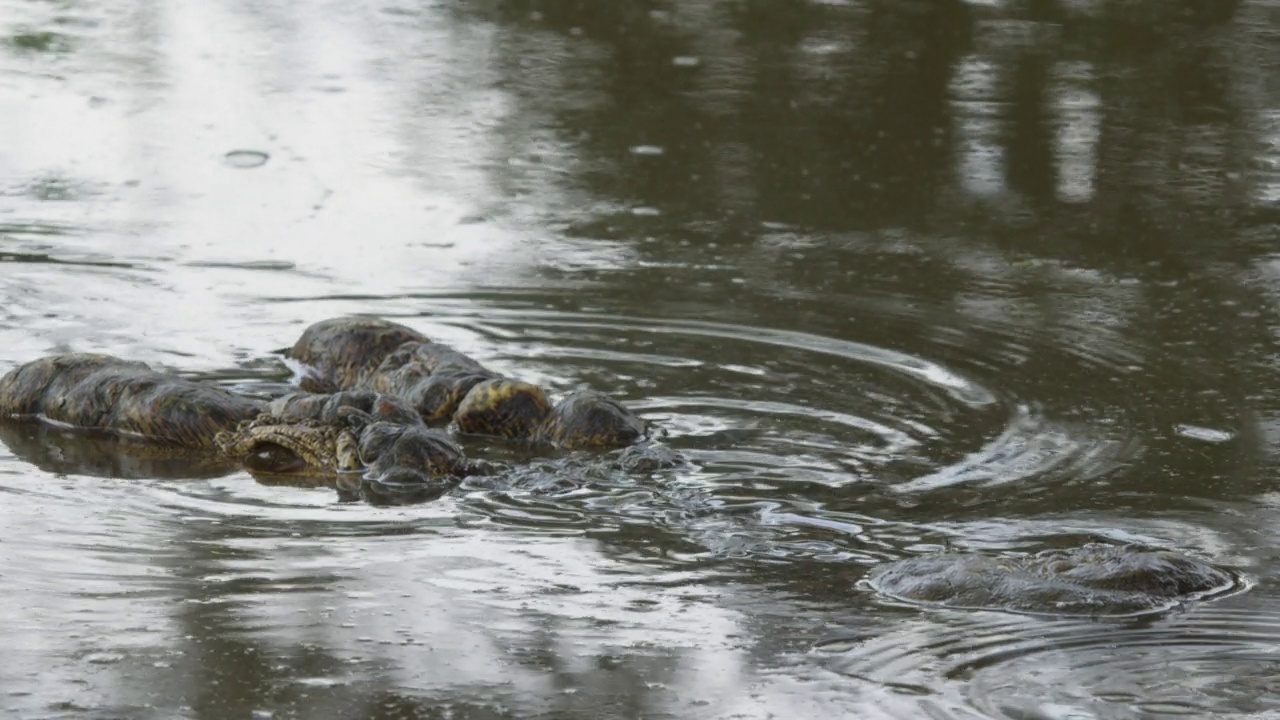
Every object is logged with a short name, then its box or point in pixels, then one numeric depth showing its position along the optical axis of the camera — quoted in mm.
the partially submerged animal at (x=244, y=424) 13516
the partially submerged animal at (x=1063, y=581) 10820
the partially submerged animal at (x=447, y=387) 14242
